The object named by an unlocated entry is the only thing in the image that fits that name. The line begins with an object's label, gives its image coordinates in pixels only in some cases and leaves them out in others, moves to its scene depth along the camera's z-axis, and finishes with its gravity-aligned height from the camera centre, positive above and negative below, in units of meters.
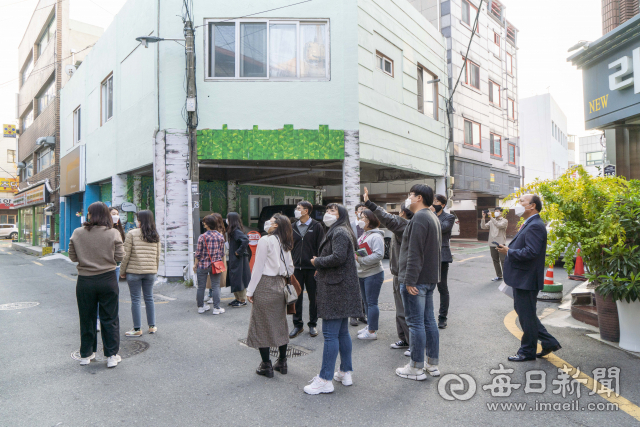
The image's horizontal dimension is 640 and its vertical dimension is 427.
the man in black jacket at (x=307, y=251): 5.79 -0.48
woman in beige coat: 5.82 -0.60
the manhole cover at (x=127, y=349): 4.99 -1.68
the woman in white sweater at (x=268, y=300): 4.18 -0.85
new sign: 7.18 +2.40
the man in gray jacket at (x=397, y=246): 4.88 -0.40
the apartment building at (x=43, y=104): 22.22 +7.72
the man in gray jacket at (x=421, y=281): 4.11 -0.66
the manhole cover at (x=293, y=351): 5.03 -1.68
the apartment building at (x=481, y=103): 18.14 +5.66
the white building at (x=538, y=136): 36.31 +7.15
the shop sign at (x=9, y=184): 39.59 +3.54
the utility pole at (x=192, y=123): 9.96 +2.36
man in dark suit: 4.50 -0.73
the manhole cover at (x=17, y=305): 7.98 -1.71
